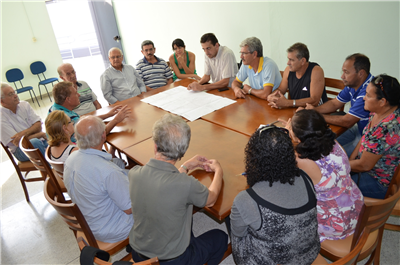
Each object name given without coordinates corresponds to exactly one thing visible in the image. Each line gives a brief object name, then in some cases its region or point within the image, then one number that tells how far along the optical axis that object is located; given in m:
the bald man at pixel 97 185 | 1.54
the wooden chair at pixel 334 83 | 2.59
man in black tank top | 2.34
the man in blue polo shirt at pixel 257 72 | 2.69
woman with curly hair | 1.11
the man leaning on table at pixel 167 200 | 1.25
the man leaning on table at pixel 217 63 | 3.24
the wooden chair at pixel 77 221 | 1.42
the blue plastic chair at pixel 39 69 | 6.33
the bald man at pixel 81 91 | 3.06
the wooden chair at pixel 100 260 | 1.03
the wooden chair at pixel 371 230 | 1.19
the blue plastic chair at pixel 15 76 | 5.99
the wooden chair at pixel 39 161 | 2.03
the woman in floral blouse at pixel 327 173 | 1.39
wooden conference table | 1.55
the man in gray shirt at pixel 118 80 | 3.40
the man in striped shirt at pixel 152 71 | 3.88
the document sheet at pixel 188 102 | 2.52
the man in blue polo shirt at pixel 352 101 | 2.01
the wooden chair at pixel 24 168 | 2.75
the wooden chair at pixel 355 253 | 1.06
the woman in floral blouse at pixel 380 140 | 1.67
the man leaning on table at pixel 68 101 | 2.53
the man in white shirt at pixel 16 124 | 2.80
